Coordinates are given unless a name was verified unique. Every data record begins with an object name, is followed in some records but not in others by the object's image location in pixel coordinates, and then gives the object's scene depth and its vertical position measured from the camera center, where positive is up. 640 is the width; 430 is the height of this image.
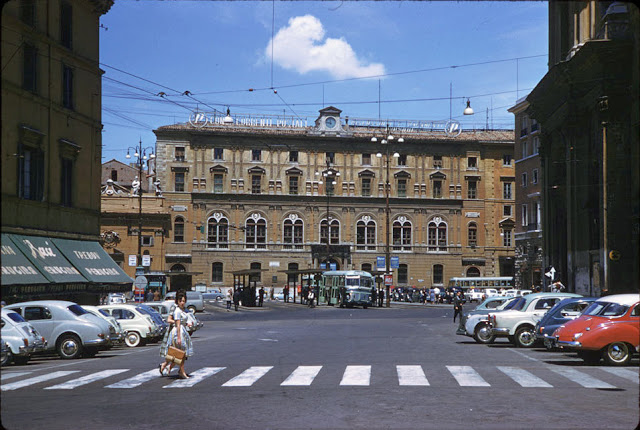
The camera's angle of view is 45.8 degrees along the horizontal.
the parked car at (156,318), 28.39 -2.31
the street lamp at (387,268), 61.92 -0.93
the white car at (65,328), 21.25 -2.01
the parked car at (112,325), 23.36 -2.19
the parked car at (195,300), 55.75 -3.21
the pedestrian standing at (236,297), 59.16 -3.24
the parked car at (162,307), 32.50 -2.15
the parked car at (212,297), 76.19 -4.02
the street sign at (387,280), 59.41 -1.78
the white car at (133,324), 27.25 -2.41
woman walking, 15.38 -1.60
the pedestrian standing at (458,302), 37.84 -2.25
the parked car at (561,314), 21.45 -1.61
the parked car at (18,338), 18.02 -1.97
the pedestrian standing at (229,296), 61.22 -3.63
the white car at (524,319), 24.58 -2.02
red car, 17.03 -1.69
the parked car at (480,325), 26.34 -2.36
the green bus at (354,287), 62.09 -2.51
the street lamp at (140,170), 50.64 +6.01
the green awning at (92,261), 29.09 -0.17
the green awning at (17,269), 21.08 -0.35
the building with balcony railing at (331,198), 82.62 +6.62
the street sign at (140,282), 44.42 -1.46
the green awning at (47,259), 24.69 -0.07
